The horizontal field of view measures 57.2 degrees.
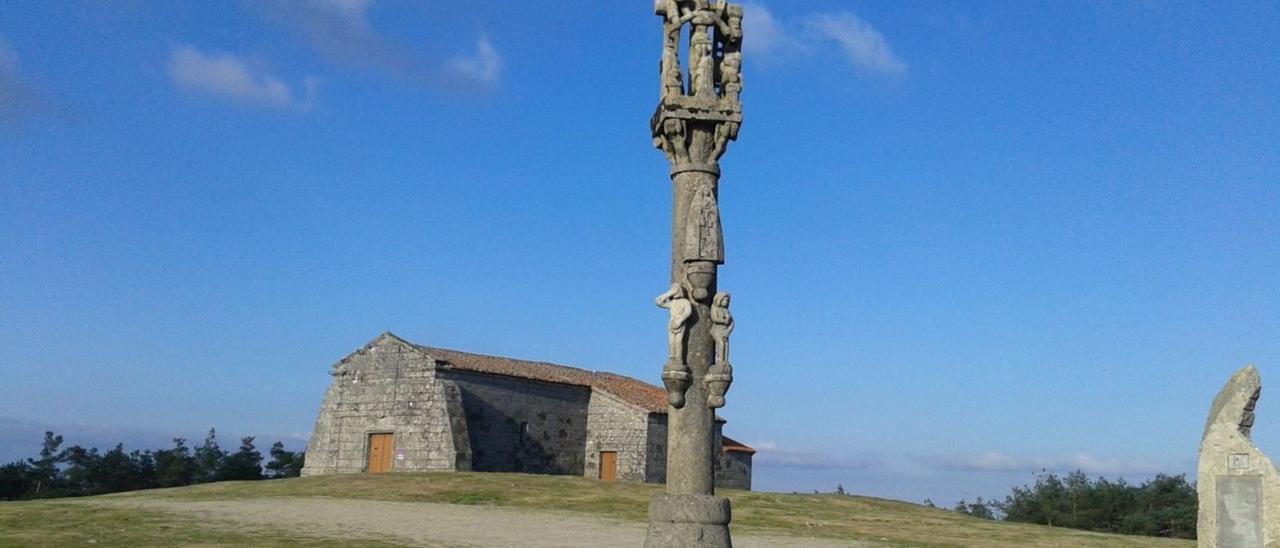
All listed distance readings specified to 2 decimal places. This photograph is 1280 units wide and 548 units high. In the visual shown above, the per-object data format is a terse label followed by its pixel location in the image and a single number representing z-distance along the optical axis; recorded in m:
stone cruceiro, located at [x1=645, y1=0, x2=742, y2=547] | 12.15
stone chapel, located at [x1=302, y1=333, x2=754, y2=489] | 36.62
